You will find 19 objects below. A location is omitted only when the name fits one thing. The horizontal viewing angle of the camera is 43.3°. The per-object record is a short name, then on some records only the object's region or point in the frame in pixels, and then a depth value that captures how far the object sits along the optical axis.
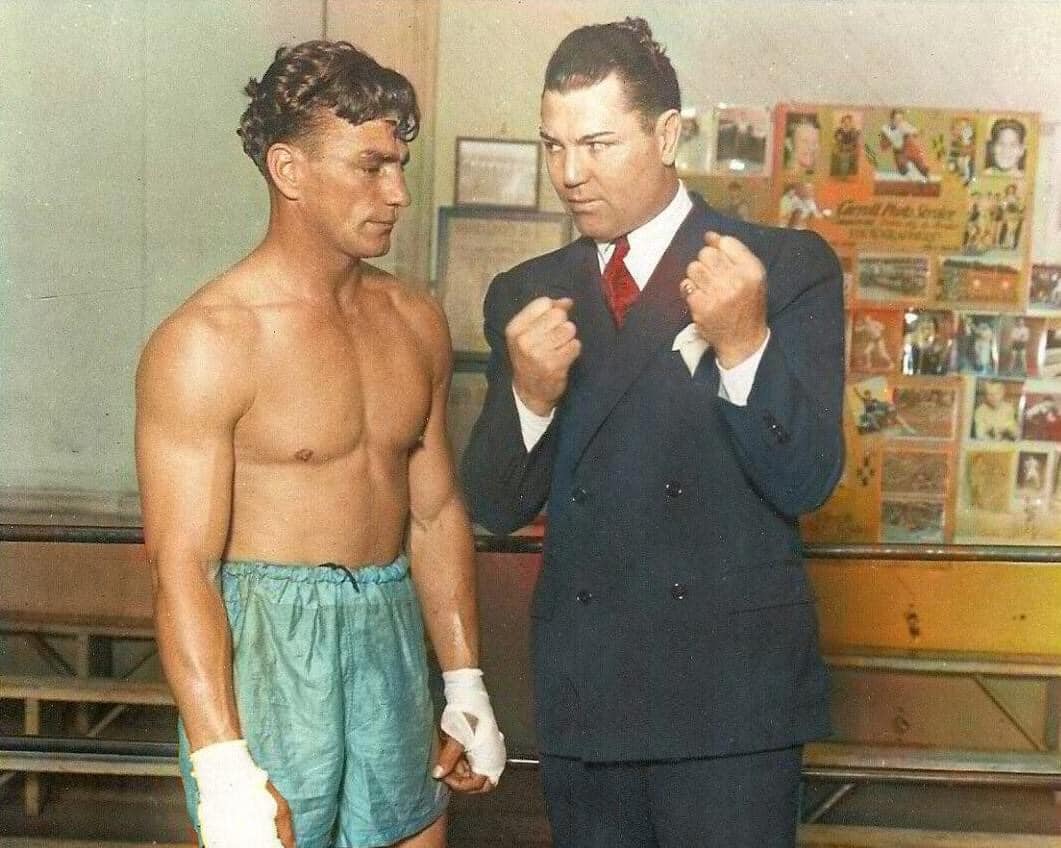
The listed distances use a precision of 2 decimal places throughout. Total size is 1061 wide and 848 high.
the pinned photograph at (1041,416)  2.03
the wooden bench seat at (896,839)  2.13
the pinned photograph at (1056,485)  2.06
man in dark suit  1.49
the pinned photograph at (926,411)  2.08
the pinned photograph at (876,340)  1.99
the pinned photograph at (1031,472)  2.05
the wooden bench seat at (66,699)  2.06
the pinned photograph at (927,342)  2.01
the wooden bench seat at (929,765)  1.78
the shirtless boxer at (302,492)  1.40
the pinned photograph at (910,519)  2.09
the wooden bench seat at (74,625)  2.22
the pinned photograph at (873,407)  2.07
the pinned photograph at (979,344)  2.00
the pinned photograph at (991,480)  2.06
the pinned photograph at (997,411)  2.04
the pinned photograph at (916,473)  2.09
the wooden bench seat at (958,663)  2.36
